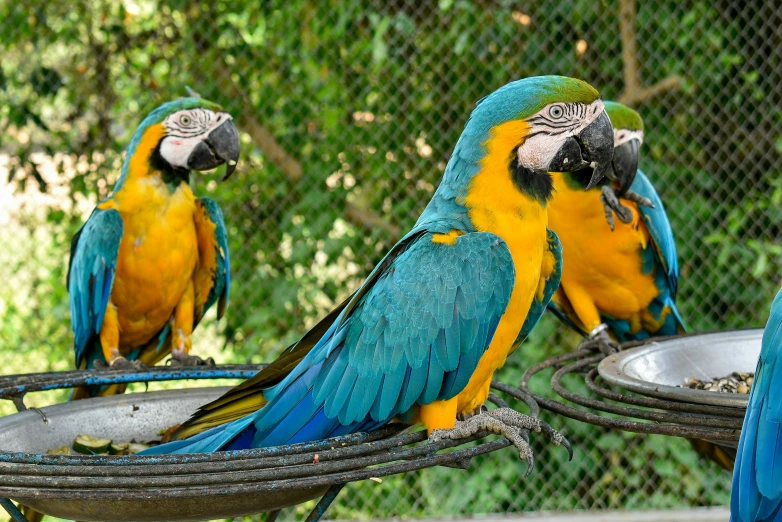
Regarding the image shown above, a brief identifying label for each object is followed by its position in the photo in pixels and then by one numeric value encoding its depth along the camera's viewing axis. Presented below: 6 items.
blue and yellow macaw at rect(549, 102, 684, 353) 2.53
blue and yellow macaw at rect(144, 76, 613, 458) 2.09
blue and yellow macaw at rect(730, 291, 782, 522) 1.99
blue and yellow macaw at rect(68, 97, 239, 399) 2.50
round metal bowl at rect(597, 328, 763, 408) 2.25
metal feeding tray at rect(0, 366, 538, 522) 1.96
